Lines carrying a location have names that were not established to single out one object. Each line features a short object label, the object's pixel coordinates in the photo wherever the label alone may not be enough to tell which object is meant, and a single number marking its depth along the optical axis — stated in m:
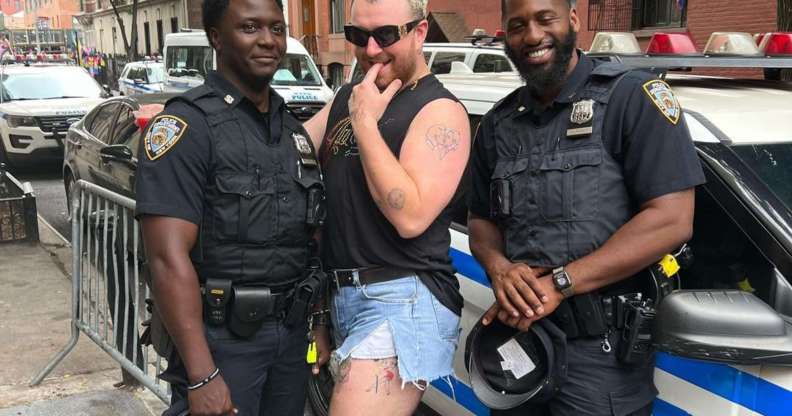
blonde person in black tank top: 1.90
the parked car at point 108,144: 5.99
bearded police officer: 1.81
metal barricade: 3.39
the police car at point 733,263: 1.63
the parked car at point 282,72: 13.77
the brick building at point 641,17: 9.95
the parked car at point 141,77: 19.23
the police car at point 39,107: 10.79
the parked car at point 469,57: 10.48
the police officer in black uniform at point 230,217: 1.88
